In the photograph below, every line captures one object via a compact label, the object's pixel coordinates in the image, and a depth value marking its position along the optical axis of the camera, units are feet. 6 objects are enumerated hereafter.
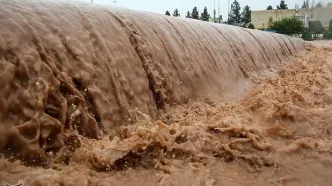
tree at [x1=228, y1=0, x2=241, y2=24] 194.14
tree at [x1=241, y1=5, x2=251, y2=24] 192.13
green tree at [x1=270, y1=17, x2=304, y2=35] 127.75
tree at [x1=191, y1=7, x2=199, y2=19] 205.87
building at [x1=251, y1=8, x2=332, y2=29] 187.62
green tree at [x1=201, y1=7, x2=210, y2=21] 199.37
